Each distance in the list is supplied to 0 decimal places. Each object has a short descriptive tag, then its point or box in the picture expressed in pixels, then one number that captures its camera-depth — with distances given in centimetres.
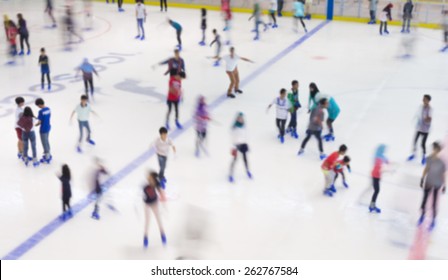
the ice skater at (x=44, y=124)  1111
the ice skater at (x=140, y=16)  2098
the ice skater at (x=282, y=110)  1224
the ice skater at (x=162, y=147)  1016
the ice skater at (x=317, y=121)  1136
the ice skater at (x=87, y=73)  1483
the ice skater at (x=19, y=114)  1129
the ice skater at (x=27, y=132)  1099
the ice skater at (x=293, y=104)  1250
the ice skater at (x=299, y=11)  2219
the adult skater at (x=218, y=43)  1766
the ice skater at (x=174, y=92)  1278
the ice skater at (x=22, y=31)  1875
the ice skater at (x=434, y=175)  880
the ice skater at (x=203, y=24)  2036
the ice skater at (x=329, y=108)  1227
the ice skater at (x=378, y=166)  934
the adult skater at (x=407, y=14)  2181
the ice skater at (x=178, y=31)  1938
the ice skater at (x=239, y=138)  1040
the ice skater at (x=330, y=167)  993
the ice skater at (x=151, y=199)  848
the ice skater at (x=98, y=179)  905
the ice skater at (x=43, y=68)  1552
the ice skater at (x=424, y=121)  1085
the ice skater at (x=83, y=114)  1176
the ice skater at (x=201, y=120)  1137
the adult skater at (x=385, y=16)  2177
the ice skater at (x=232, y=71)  1495
